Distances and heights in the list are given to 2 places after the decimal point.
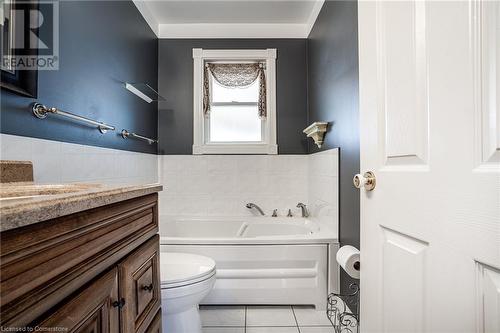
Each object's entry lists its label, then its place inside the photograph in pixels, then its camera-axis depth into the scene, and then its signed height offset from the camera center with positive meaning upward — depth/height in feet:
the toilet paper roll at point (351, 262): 4.64 -1.68
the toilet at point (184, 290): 4.34 -2.07
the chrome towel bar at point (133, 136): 6.83 +0.90
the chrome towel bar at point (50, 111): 3.86 +0.89
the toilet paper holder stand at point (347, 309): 5.13 -3.12
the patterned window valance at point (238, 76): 9.77 +3.45
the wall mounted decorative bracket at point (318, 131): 7.35 +1.06
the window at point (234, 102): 9.59 +2.50
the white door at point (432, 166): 1.58 +0.02
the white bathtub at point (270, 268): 6.47 -2.48
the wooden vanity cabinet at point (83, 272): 1.33 -0.71
